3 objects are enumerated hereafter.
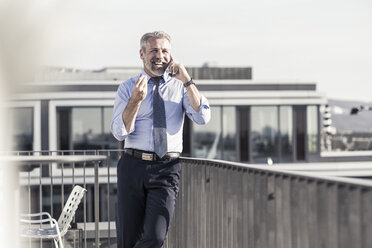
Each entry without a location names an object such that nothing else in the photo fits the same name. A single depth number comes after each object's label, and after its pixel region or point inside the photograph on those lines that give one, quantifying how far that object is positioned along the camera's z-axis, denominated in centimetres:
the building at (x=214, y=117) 3884
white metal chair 688
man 520
